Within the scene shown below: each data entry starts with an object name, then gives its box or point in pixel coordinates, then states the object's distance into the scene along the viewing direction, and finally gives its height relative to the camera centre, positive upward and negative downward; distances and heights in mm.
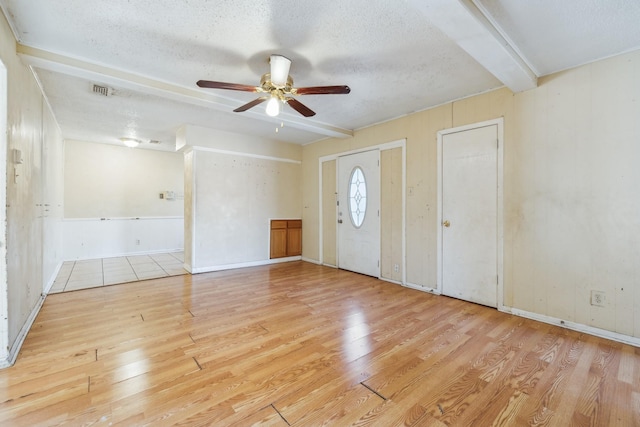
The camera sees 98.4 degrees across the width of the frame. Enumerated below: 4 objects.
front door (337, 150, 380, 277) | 4523 +22
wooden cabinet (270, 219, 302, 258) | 5758 -517
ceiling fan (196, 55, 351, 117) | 2430 +1156
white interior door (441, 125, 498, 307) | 3182 -22
